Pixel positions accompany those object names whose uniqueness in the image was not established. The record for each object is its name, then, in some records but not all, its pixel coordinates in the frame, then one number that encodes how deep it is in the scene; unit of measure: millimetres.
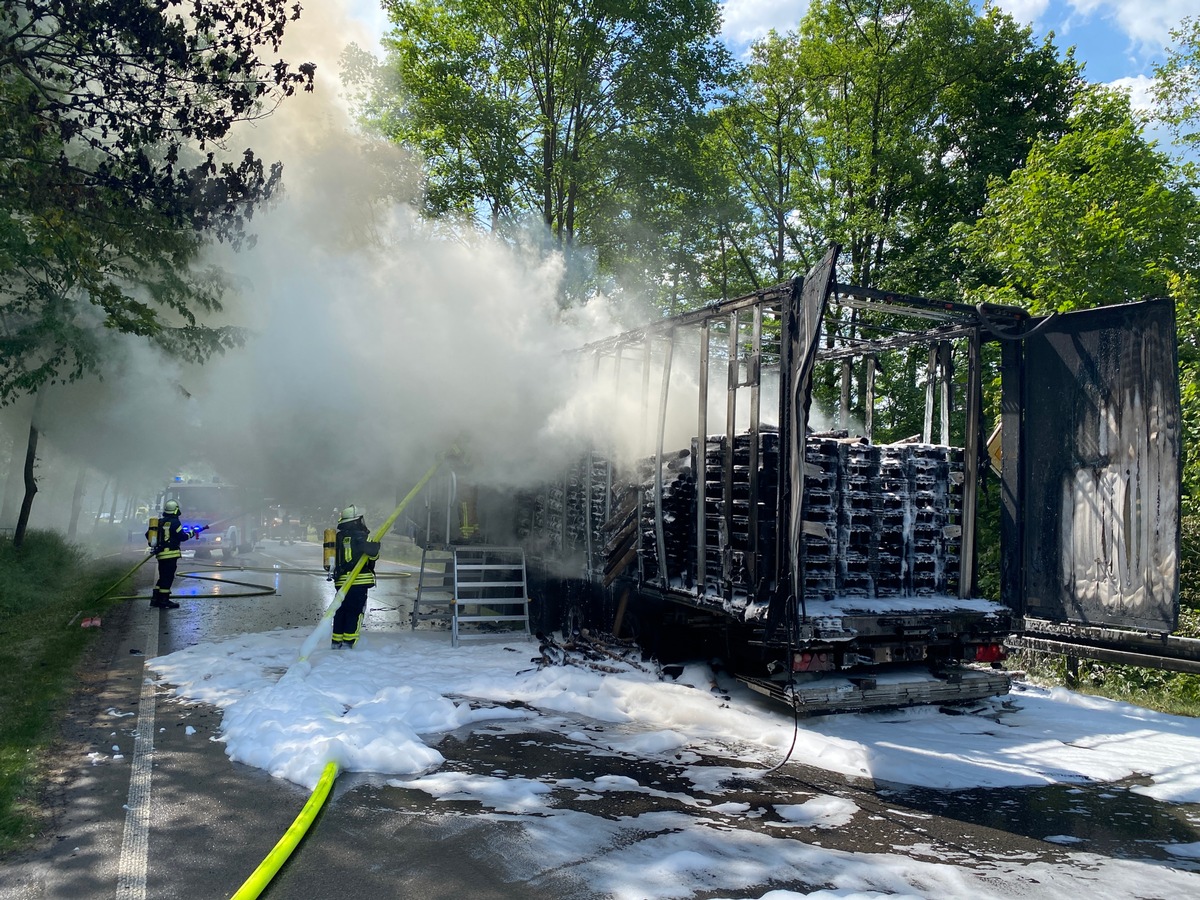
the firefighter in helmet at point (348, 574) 9484
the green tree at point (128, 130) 8016
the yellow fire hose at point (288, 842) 3572
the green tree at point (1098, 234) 11898
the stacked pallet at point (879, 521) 6738
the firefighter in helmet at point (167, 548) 13096
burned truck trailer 6238
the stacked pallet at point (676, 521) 7653
